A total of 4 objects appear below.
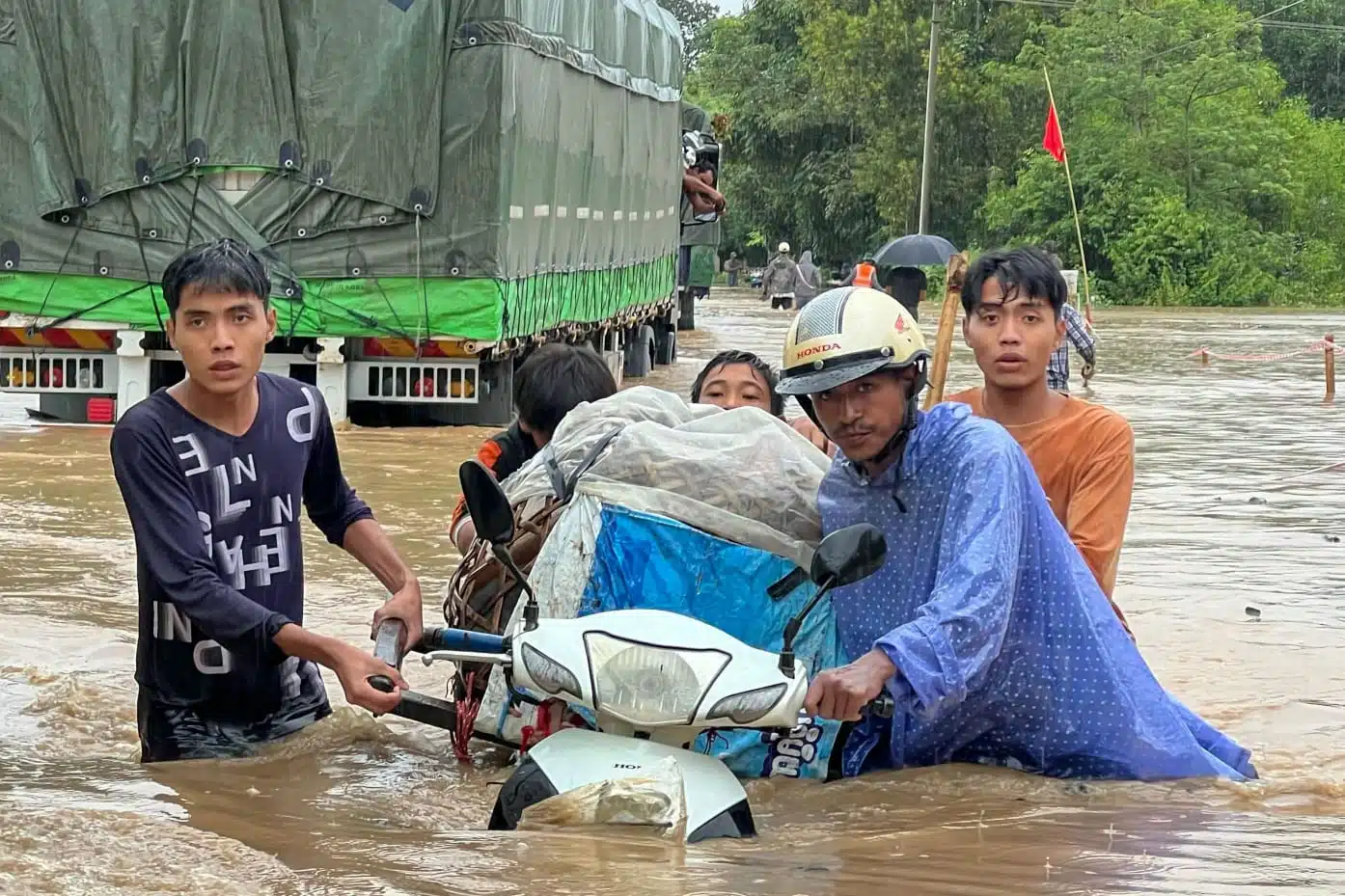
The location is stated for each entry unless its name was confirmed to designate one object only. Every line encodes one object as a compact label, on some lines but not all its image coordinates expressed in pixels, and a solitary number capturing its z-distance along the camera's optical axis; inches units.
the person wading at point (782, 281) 1676.9
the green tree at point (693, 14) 4402.1
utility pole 1738.4
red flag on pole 1413.6
